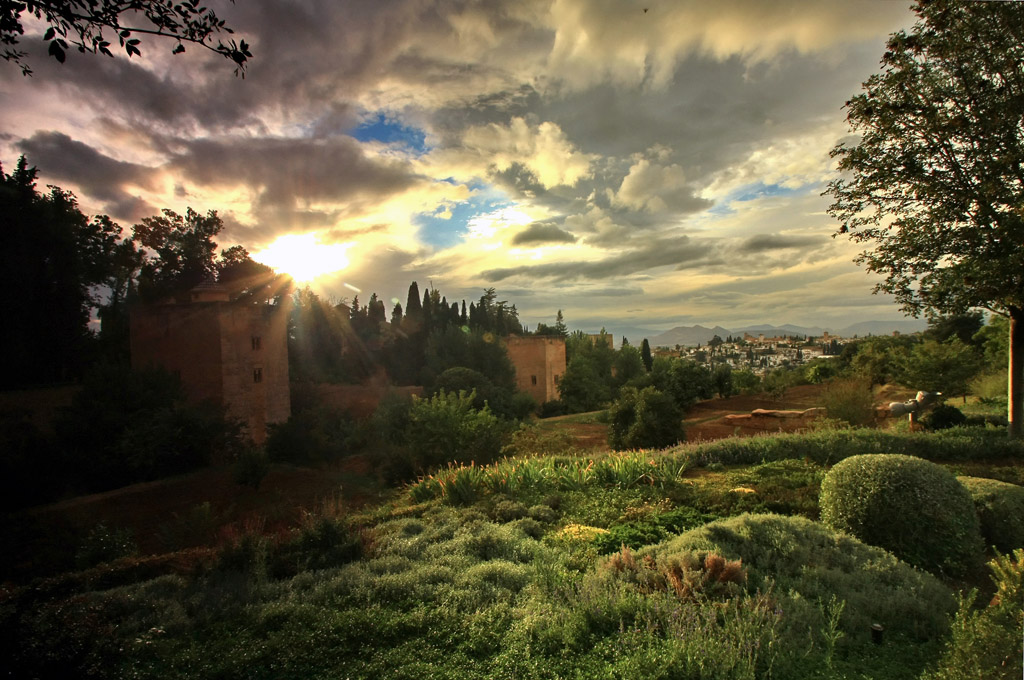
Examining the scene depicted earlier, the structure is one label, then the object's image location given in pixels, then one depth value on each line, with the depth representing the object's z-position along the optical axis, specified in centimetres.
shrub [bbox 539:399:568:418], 3030
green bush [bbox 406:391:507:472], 1148
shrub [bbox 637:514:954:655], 319
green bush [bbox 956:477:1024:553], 482
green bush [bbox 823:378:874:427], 1270
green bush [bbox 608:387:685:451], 1265
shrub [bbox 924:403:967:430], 1068
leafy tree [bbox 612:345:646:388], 3409
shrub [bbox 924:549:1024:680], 207
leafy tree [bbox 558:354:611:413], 3003
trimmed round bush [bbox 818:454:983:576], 437
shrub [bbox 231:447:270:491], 1061
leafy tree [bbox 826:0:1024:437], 749
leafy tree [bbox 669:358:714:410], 2177
